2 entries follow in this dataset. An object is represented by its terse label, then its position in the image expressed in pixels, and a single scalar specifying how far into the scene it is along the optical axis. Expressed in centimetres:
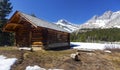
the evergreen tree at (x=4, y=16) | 1447
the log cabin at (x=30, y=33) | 815
